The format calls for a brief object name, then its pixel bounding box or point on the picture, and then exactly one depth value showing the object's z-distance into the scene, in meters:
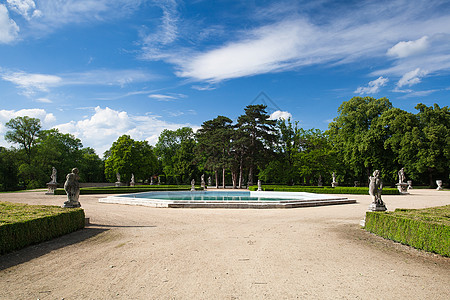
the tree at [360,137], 40.22
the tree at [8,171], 41.56
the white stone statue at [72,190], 11.04
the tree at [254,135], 39.72
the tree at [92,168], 59.33
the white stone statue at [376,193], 11.80
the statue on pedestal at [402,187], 30.67
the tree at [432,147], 36.34
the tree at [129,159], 48.53
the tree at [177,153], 55.66
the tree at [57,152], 45.84
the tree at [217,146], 41.78
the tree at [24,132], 45.31
